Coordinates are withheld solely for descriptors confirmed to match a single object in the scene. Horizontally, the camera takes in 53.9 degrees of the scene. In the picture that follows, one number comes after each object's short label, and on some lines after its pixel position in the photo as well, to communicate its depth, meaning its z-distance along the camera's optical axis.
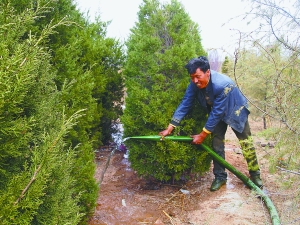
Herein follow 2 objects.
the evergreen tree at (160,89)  4.48
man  4.09
